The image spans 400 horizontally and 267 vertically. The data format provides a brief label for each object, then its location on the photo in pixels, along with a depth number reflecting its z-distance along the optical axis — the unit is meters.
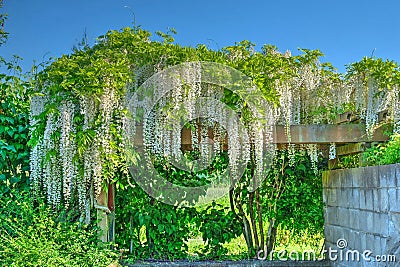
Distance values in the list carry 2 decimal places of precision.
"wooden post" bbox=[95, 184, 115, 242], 4.15
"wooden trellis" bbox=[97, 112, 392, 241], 4.35
